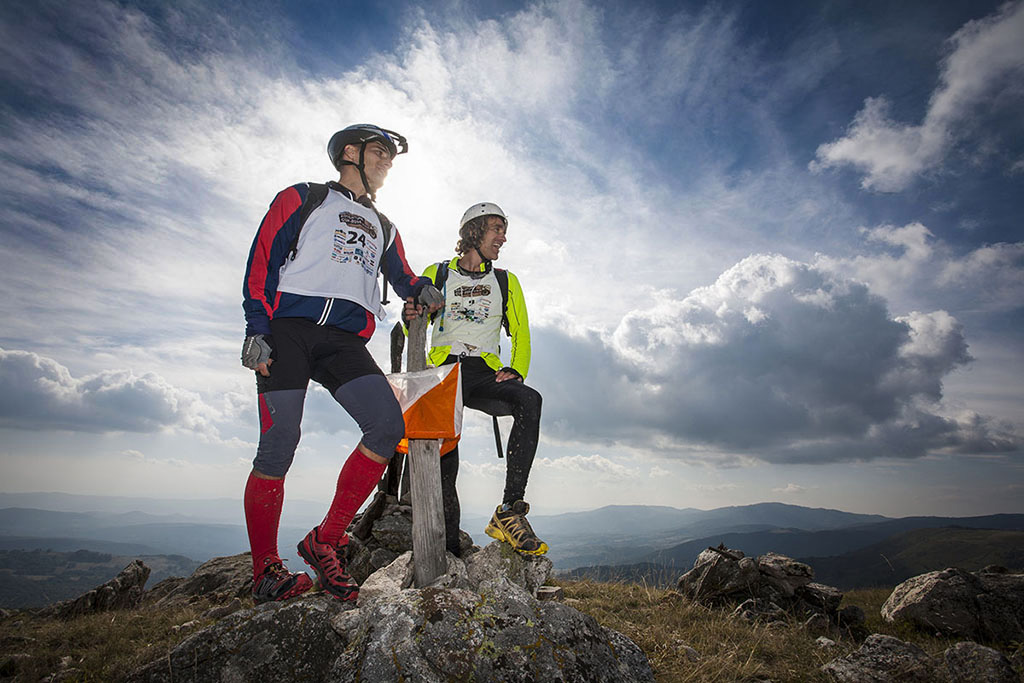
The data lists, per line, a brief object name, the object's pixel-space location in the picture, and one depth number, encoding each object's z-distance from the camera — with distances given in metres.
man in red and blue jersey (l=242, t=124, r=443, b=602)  3.52
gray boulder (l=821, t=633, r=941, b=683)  4.17
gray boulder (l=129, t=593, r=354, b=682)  2.63
